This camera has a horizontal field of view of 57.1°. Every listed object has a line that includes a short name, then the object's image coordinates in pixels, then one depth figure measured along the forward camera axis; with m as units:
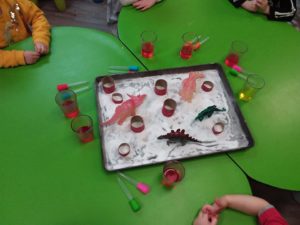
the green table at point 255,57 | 1.06
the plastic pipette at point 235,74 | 1.27
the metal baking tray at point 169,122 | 1.04
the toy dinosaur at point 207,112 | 1.12
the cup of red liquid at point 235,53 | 1.29
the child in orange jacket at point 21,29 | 1.23
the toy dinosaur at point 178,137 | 1.05
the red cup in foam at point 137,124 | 1.08
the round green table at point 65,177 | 0.92
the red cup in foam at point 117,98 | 1.16
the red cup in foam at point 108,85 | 1.18
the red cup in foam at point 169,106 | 1.13
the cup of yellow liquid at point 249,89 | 1.21
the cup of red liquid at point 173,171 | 0.98
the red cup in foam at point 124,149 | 1.02
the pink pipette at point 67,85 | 1.17
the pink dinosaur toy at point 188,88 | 1.18
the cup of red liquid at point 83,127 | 1.04
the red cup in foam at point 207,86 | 1.22
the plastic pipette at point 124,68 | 1.25
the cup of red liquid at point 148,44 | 1.30
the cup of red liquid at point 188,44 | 1.31
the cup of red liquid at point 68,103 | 1.10
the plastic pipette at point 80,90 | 1.20
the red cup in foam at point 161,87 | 1.19
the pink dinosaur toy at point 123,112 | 1.10
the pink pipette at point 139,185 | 0.96
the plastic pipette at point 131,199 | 0.93
